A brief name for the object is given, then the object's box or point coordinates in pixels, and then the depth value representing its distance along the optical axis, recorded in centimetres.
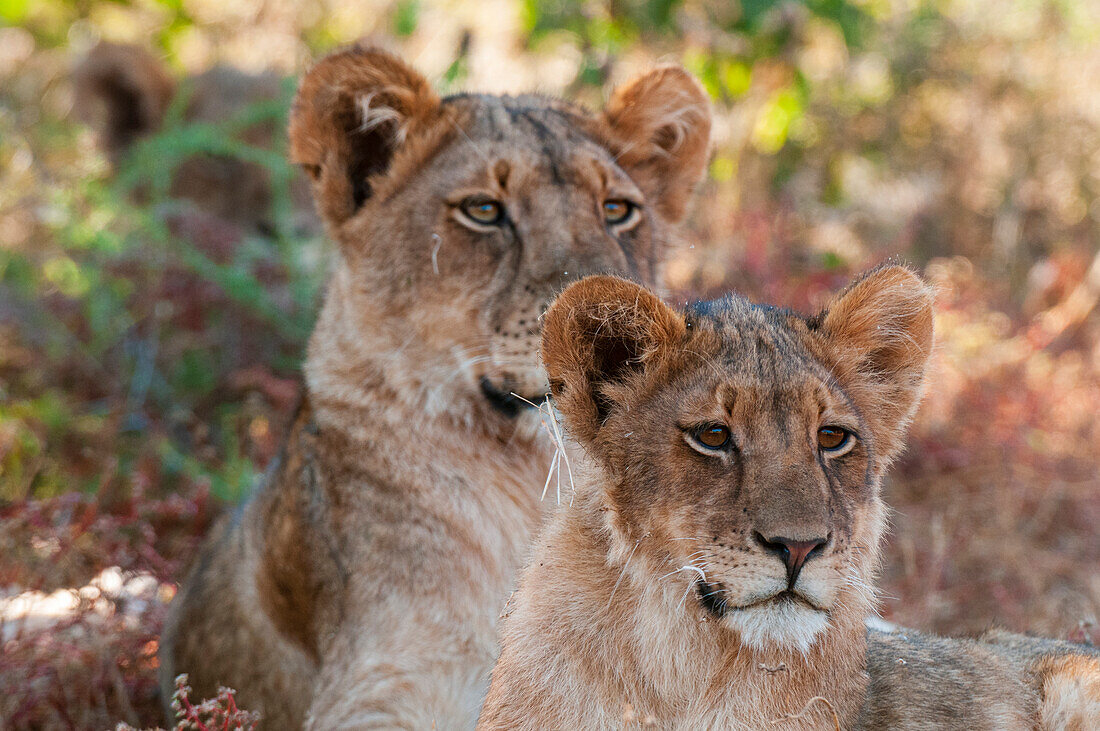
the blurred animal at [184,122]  1694
